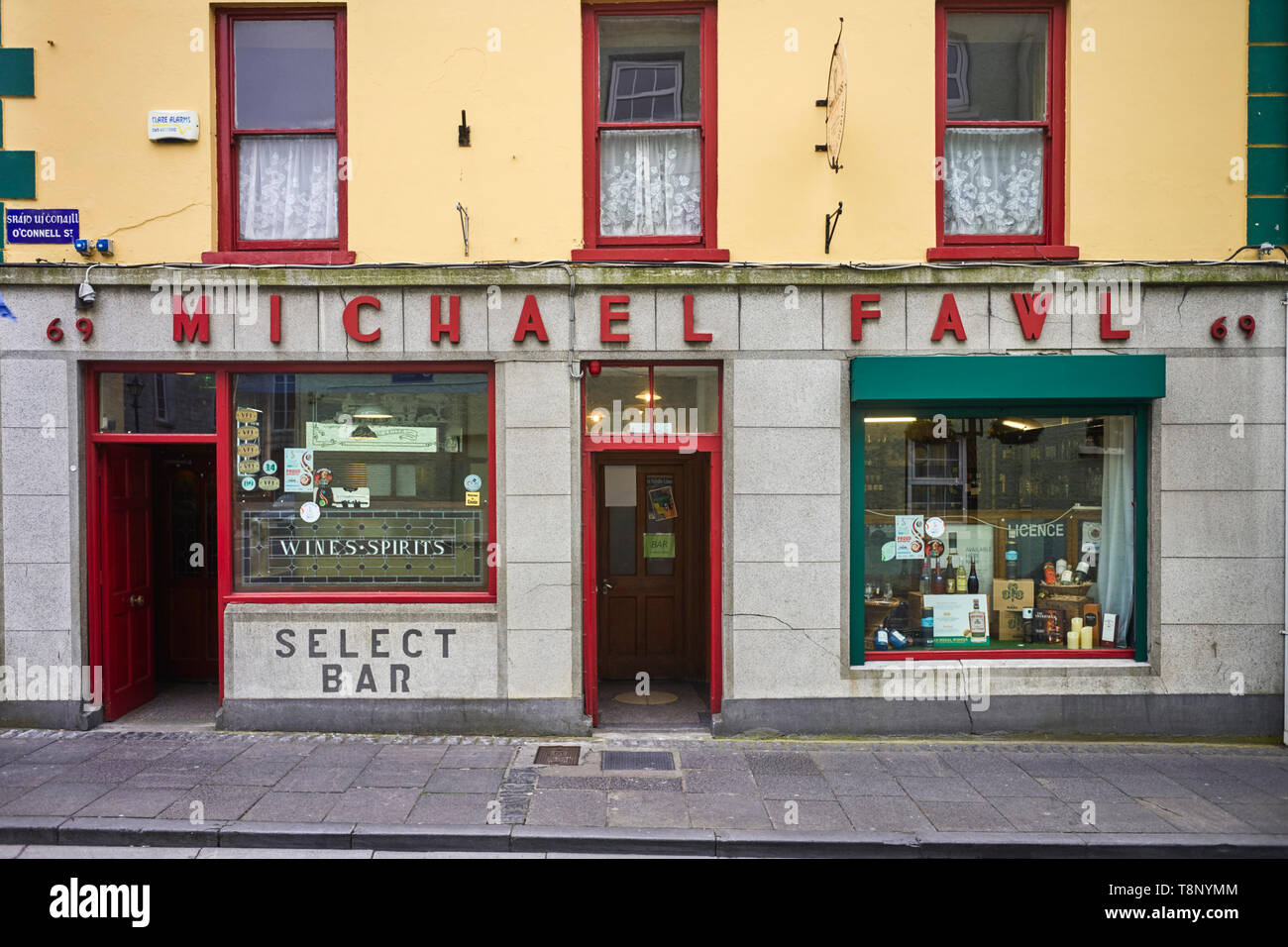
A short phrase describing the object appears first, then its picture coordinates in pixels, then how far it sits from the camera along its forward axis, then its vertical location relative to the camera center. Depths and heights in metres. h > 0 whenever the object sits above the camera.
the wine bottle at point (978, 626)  8.15 -1.79
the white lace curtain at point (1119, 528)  7.99 -0.77
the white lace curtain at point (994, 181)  7.92 +2.77
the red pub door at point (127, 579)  8.05 -1.32
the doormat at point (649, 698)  8.73 -2.75
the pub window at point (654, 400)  7.87 +0.55
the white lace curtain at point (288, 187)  7.88 +2.71
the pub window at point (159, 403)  7.92 +0.53
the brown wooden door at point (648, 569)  9.59 -1.41
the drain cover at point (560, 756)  6.96 -2.73
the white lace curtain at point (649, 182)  7.91 +2.77
